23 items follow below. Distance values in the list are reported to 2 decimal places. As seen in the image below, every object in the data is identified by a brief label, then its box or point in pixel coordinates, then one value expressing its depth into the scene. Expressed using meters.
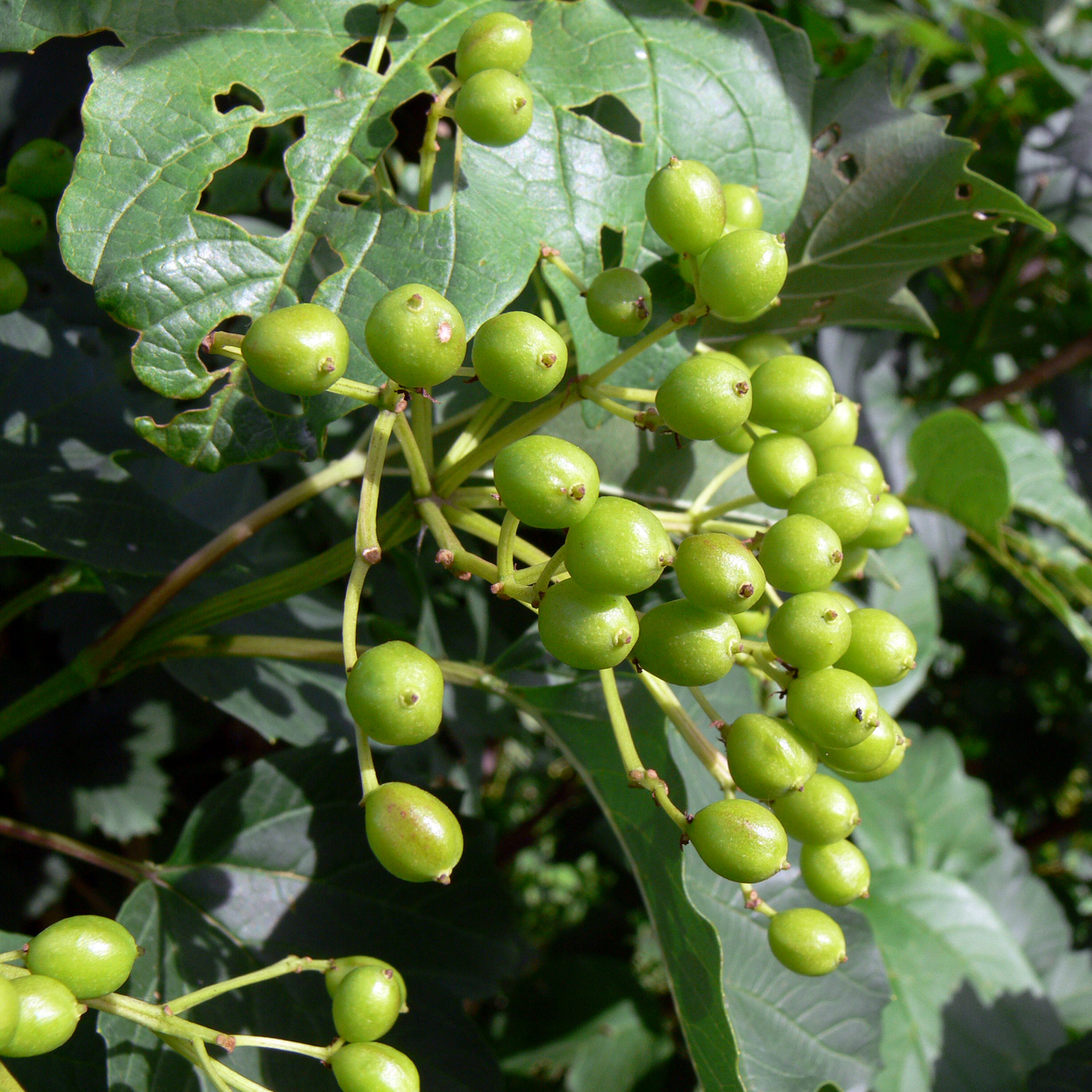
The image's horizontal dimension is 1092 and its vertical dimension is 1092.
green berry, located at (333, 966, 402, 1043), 0.16
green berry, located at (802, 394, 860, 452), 0.18
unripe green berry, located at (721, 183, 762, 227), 0.17
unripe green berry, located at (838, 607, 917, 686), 0.16
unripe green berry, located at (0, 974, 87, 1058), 0.15
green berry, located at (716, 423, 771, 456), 0.18
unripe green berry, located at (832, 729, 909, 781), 0.16
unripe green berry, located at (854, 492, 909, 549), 0.18
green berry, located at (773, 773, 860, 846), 0.16
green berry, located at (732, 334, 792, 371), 0.18
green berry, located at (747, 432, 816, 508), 0.17
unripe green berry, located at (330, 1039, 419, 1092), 0.15
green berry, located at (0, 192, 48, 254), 0.18
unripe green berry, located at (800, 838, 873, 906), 0.17
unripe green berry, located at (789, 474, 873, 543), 0.16
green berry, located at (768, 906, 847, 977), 0.17
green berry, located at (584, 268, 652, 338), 0.16
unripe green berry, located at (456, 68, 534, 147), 0.16
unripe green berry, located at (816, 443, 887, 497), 0.17
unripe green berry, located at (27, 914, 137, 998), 0.15
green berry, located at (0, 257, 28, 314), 0.18
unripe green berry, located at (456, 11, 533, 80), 0.16
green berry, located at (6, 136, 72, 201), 0.18
